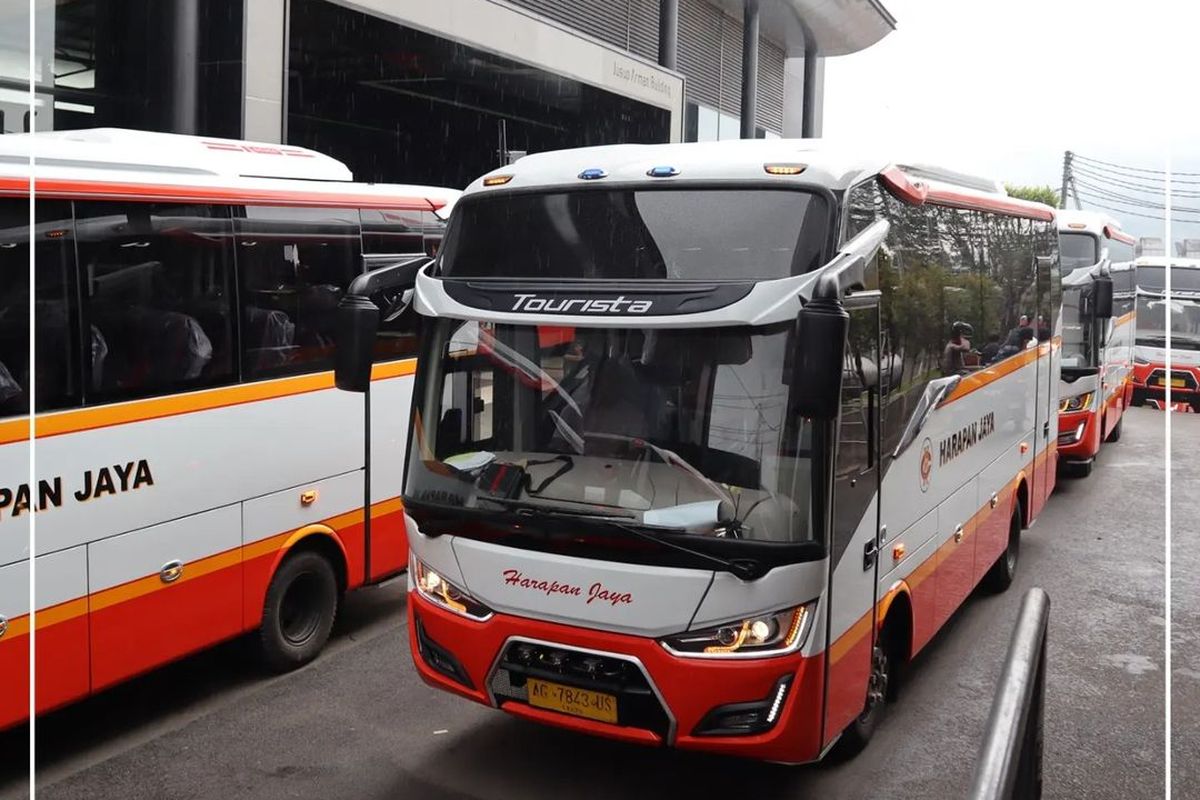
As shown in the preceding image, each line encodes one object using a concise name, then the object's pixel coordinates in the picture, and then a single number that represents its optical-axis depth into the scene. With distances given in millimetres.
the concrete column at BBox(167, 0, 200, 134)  13445
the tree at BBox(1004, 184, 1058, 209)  62066
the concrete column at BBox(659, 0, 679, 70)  25172
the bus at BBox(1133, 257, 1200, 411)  21375
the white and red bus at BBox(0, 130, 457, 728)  5469
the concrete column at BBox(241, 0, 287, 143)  13953
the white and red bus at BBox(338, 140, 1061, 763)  4812
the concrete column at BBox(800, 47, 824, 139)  35719
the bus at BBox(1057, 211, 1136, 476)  13812
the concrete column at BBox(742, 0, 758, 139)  29156
